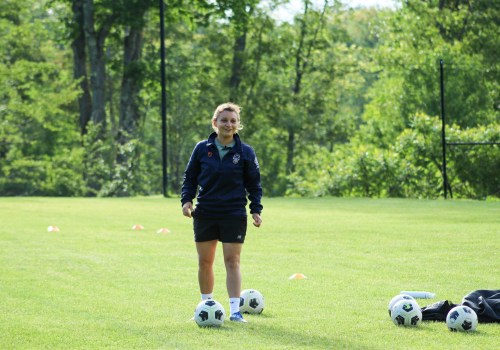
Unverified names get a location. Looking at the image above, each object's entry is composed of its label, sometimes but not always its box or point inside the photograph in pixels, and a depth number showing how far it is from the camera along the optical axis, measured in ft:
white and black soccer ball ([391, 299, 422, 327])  44.09
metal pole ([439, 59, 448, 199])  156.68
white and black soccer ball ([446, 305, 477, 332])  42.46
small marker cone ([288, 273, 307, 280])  62.17
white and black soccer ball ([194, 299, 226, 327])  44.52
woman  47.48
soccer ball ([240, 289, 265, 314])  48.90
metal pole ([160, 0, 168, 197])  180.13
